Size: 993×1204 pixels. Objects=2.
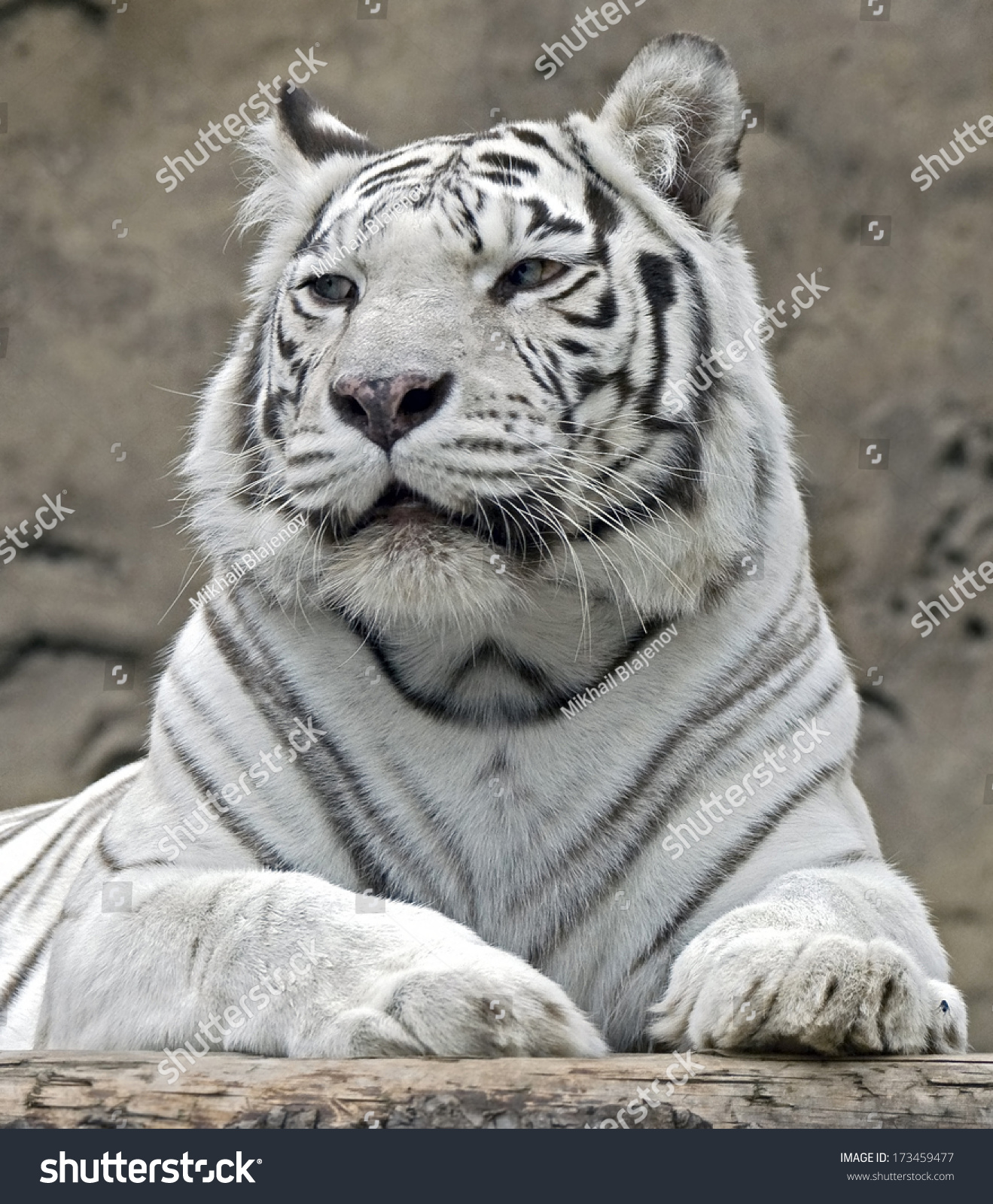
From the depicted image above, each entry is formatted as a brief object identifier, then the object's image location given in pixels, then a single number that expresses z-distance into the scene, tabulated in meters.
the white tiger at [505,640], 4.16
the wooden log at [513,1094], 3.99
